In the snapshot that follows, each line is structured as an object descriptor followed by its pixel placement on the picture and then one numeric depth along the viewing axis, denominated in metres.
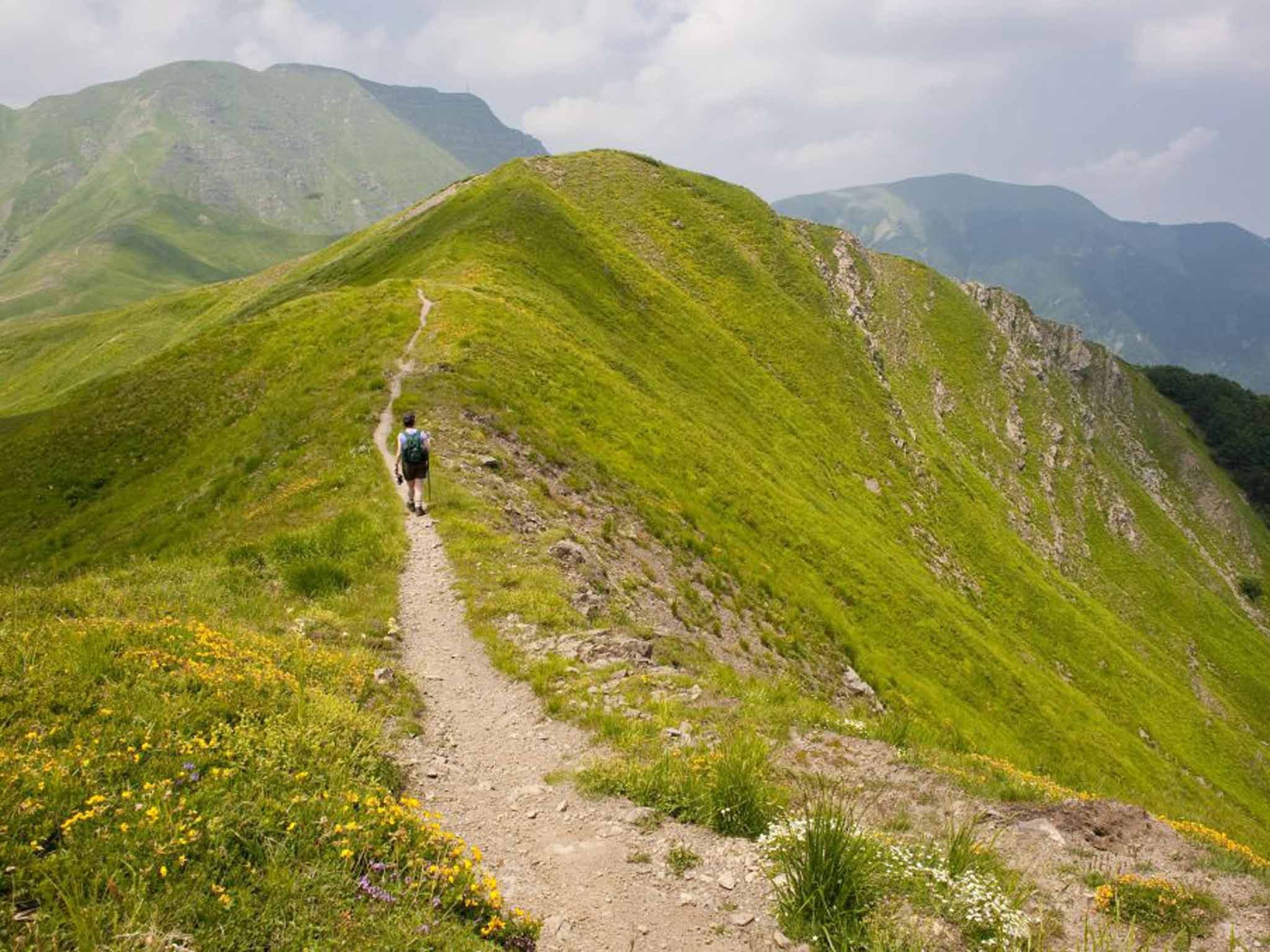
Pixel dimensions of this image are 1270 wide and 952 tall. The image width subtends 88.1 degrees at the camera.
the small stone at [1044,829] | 9.01
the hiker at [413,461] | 21.05
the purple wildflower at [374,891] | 6.00
